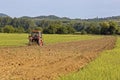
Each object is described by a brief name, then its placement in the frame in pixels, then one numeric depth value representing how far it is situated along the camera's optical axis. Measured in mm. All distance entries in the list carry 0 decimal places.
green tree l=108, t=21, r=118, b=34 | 146262
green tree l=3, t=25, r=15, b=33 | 148250
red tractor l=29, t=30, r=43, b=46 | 44450
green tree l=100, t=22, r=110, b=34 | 146500
